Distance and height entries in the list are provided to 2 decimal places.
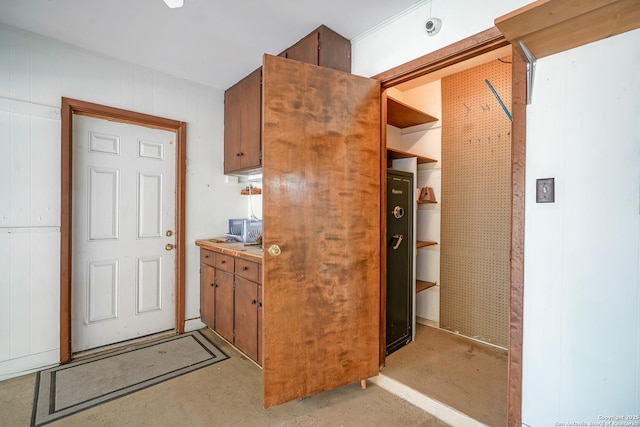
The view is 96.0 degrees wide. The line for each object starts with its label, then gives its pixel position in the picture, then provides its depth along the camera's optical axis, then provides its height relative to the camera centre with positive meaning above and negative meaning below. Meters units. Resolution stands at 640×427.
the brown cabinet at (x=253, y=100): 2.03 +1.07
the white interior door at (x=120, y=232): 2.43 -0.19
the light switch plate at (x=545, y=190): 1.31 +0.11
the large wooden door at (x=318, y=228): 1.69 -0.10
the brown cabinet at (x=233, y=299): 2.16 -0.74
